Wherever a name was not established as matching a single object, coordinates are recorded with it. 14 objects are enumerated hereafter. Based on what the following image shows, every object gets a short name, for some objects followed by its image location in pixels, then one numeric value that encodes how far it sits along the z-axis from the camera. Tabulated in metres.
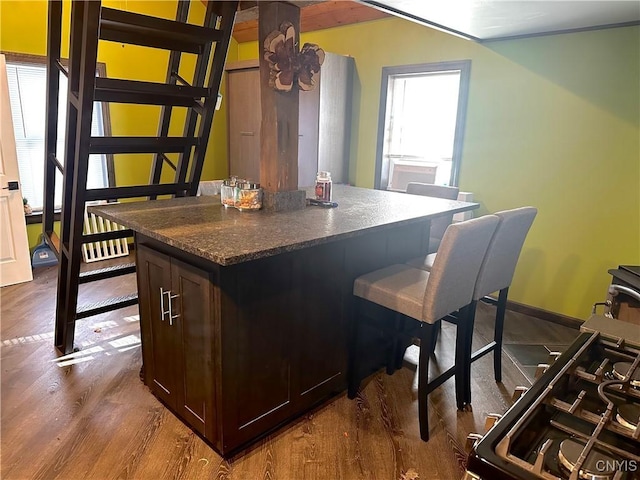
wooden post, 2.10
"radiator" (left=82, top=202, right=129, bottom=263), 4.57
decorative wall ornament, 2.08
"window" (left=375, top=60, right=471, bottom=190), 3.80
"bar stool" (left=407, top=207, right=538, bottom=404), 2.19
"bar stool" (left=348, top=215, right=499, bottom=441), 1.92
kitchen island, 1.75
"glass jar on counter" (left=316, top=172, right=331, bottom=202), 2.52
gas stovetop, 0.68
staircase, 2.08
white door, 3.72
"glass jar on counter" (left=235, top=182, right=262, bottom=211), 2.26
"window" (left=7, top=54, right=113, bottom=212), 4.05
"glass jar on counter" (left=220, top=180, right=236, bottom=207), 2.31
